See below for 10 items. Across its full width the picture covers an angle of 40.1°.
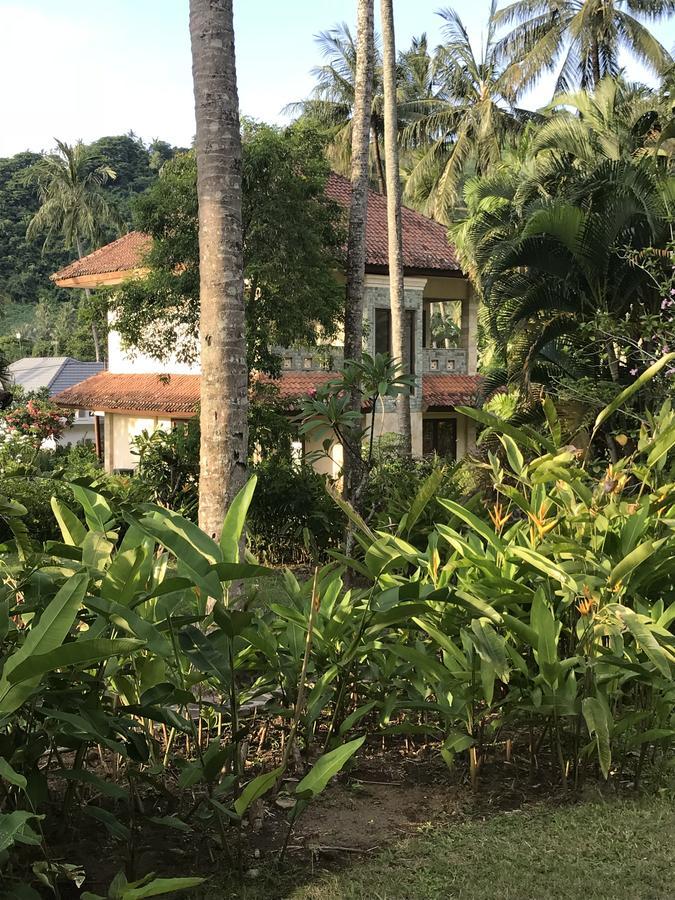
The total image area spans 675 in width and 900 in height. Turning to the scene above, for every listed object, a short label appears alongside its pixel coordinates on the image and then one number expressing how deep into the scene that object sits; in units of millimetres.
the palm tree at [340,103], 32281
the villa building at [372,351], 18625
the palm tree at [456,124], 29297
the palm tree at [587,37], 26109
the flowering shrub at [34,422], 20170
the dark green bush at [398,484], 8039
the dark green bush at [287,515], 12062
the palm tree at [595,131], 18047
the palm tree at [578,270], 9797
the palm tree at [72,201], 46594
